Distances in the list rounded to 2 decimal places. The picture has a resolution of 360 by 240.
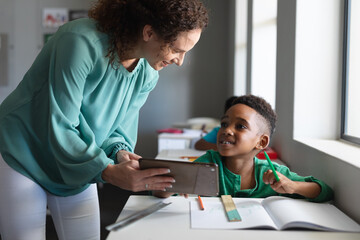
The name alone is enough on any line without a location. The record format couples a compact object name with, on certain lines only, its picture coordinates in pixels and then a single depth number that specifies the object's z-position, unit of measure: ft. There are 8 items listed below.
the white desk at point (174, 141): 10.57
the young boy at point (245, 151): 4.38
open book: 3.00
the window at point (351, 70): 5.41
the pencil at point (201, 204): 3.47
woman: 3.33
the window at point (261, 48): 10.24
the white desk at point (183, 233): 2.79
